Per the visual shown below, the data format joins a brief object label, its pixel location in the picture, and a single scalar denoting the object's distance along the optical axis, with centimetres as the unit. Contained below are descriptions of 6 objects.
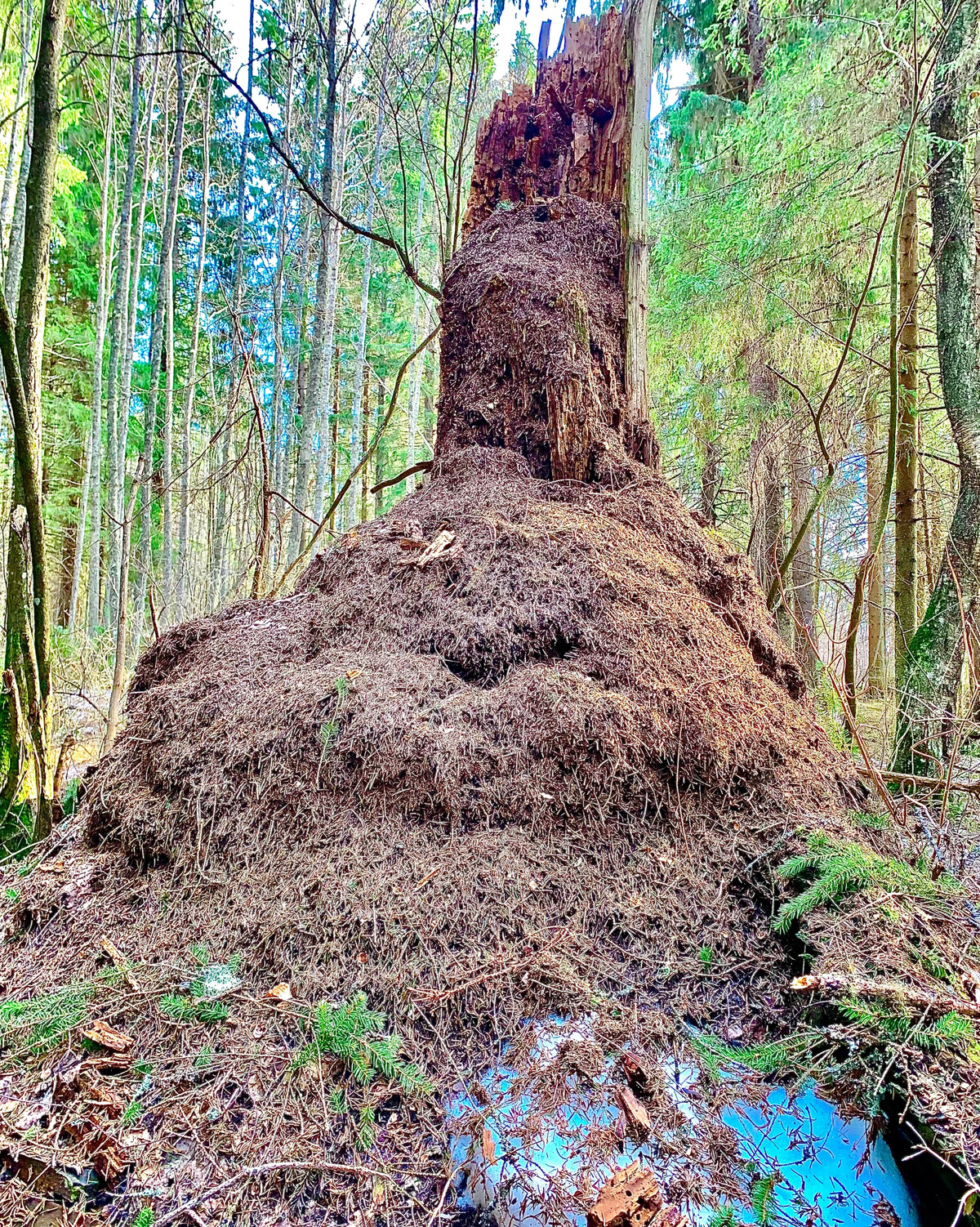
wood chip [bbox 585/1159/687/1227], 135
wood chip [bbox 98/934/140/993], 192
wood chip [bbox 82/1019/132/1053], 174
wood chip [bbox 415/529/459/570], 296
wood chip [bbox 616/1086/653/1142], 152
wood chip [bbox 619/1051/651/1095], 163
